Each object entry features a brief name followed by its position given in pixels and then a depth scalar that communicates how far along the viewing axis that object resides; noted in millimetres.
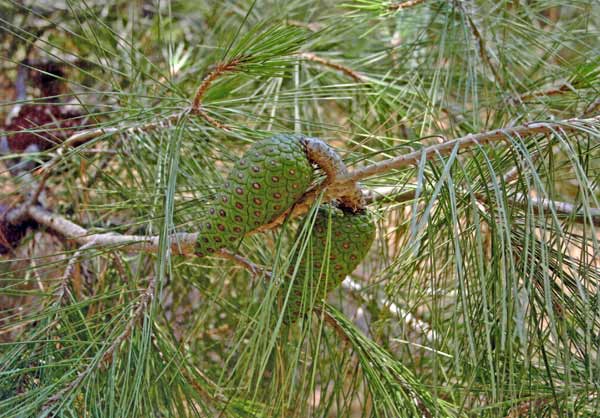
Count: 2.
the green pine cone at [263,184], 809
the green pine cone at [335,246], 835
